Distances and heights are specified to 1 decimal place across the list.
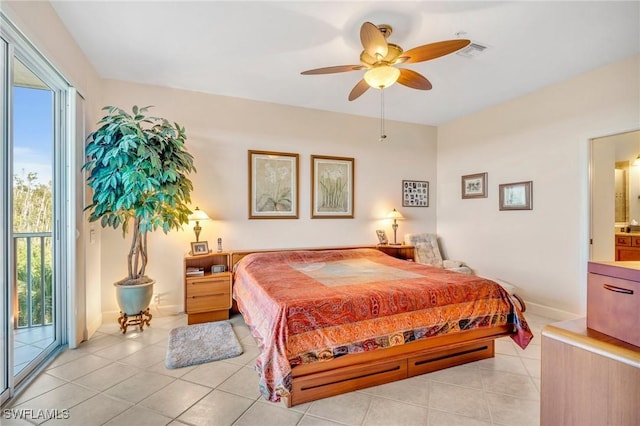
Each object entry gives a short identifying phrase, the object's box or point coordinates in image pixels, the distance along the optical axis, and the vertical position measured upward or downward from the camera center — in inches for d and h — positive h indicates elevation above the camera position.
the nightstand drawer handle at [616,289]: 34.8 -9.1
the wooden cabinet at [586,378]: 32.3 -19.3
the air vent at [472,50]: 106.1 +59.0
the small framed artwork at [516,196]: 149.3 +9.0
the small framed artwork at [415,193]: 196.5 +13.5
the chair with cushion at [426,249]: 187.6 -22.5
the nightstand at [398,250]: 178.2 -21.8
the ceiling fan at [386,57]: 80.4 +45.8
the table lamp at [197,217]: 140.3 -1.2
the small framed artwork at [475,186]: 173.2 +16.4
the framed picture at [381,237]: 184.7 -14.5
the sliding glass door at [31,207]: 74.7 +2.3
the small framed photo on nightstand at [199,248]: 142.4 -16.2
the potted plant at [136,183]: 109.0 +11.8
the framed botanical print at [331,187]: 173.2 +15.7
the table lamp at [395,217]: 182.7 -2.2
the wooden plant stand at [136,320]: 121.7 -44.3
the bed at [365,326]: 74.9 -31.6
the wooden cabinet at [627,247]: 173.3 -20.0
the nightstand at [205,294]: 129.7 -35.2
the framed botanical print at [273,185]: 160.2 +15.8
